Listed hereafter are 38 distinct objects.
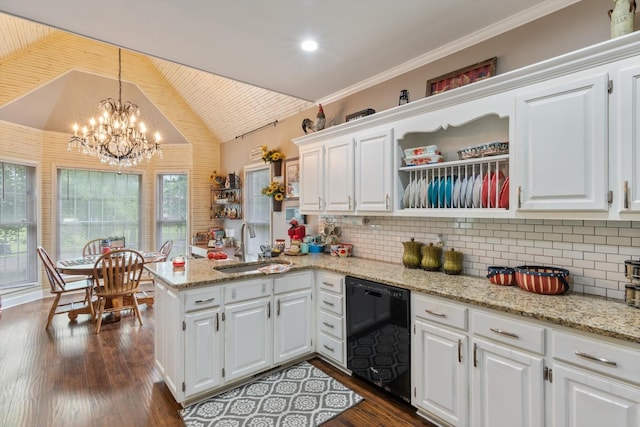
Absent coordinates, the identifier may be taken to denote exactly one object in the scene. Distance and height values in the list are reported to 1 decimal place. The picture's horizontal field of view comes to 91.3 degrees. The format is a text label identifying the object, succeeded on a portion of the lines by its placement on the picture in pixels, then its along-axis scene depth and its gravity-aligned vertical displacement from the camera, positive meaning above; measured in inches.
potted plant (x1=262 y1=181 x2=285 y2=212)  178.9 +12.5
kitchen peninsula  58.7 -28.8
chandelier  161.5 +40.5
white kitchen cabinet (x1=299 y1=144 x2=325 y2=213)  136.8 +16.2
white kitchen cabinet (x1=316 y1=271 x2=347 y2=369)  110.0 -37.8
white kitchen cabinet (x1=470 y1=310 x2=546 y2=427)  64.4 -34.8
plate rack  86.1 +8.9
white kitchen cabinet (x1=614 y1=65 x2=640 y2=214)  61.5 +15.2
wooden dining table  150.2 -25.8
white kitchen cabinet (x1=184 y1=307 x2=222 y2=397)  91.1 -41.1
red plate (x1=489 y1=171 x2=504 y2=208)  85.2 +6.9
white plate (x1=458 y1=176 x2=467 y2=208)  93.2 +5.2
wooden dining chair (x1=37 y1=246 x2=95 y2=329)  153.3 -38.8
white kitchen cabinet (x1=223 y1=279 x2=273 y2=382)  98.8 -37.6
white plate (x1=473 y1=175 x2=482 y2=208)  89.6 +5.9
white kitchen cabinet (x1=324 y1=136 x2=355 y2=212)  123.3 +15.6
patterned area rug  86.4 -57.0
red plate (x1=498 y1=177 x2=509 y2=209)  82.7 +4.6
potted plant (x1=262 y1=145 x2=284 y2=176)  181.2 +32.4
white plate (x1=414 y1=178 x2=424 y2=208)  105.5 +6.6
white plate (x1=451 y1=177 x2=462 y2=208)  94.6 +5.9
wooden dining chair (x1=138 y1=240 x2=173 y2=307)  182.4 -50.5
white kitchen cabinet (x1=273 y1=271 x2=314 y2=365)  110.7 -37.7
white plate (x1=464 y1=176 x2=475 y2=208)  92.0 +5.7
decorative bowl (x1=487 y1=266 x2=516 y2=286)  84.7 -17.1
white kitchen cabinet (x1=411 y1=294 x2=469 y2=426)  76.7 -38.1
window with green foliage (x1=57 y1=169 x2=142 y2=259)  215.6 +4.4
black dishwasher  90.0 -37.6
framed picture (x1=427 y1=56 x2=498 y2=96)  93.6 +43.6
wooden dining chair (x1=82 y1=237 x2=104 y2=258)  206.7 -23.4
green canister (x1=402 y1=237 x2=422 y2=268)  109.4 -14.4
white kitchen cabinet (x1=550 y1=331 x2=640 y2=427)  53.7 -30.9
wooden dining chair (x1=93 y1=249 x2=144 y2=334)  151.6 -31.5
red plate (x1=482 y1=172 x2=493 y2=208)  87.6 +6.5
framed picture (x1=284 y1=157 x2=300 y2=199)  170.2 +20.1
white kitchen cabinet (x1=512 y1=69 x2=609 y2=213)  66.0 +15.9
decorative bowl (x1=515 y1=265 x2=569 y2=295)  75.1 -16.4
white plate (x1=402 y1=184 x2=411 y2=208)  109.1 +5.4
